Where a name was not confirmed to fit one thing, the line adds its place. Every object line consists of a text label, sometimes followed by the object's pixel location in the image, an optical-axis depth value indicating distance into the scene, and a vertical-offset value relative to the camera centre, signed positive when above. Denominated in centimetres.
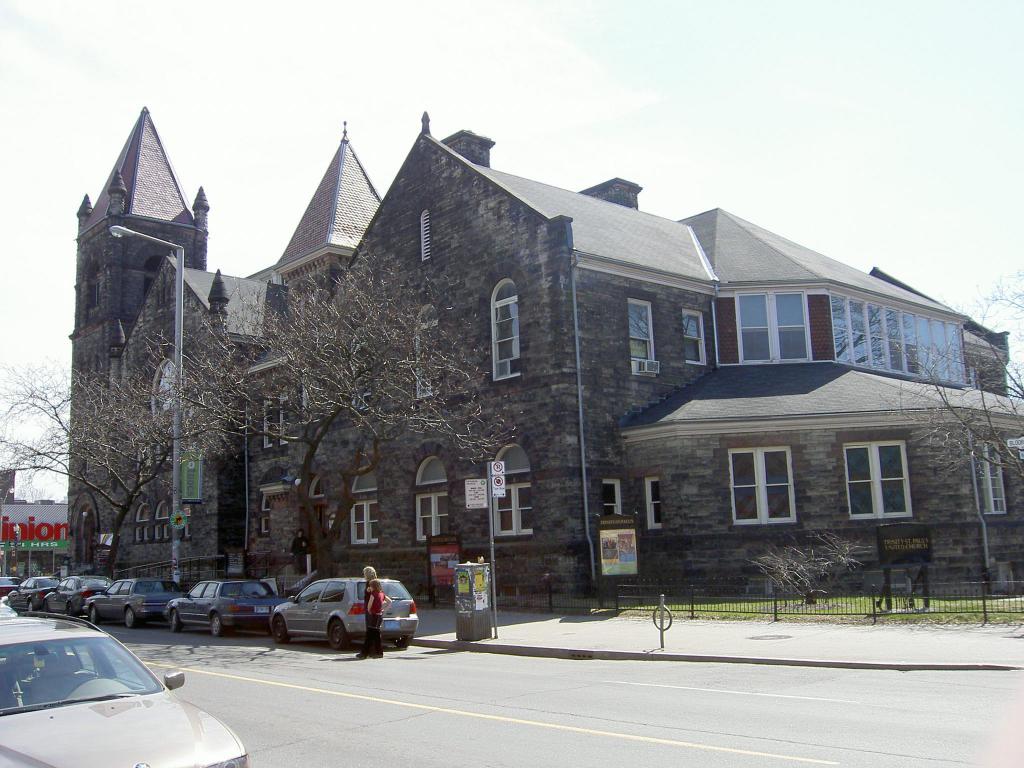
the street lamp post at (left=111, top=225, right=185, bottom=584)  2872 +323
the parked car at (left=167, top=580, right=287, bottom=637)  2277 -153
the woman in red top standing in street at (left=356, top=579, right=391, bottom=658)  1759 -165
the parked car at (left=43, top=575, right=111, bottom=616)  3075 -146
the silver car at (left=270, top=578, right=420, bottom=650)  1903 -154
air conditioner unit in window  2803 +454
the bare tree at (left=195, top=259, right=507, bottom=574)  2423 +428
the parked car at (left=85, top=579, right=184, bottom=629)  2645 -152
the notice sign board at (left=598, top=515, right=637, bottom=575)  2297 -41
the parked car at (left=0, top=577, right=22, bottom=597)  4169 -153
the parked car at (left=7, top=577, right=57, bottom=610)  3450 -159
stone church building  2547 +363
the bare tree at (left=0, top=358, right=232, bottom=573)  3362 +388
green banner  4341 +276
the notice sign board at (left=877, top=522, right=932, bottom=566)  2148 -58
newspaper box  1898 -139
